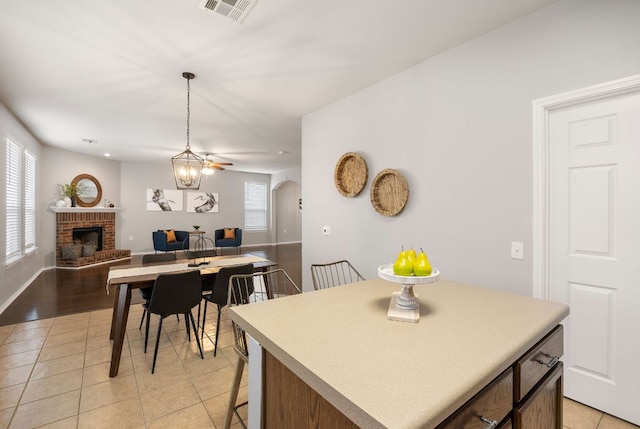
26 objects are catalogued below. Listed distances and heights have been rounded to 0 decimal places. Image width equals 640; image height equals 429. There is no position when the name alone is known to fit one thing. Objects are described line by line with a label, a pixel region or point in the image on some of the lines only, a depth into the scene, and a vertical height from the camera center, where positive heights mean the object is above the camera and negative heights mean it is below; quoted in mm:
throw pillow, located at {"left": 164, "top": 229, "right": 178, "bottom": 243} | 7867 -577
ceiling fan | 5453 +890
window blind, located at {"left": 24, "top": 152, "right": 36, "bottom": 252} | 5059 +213
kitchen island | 695 -417
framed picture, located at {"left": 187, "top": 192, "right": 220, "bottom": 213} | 8984 +370
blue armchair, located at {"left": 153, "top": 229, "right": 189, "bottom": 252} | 7547 -736
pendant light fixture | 3168 +459
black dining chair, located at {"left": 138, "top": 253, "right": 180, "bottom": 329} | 3369 -513
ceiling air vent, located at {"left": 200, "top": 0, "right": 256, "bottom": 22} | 1916 +1361
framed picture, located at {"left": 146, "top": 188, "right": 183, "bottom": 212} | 8406 +412
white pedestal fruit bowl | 1150 -351
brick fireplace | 6539 -381
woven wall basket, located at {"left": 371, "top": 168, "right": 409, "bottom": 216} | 2781 +215
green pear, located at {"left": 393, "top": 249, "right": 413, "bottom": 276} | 1189 -211
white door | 1755 -196
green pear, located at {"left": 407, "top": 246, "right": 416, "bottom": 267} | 1210 -172
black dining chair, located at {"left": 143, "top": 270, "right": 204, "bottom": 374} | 2414 -675
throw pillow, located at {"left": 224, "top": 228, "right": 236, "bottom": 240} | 8719 -551
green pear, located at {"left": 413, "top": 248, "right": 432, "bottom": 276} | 1179 -210
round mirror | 6992 +584
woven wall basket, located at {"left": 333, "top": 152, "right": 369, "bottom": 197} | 3191 +445
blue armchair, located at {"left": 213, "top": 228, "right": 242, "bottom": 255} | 8492 -725
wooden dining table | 2348 -551
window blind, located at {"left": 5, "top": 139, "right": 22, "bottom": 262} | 4156 +209
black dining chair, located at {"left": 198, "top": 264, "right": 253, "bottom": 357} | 2756 -628
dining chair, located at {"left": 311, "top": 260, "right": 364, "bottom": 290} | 3350 -707
